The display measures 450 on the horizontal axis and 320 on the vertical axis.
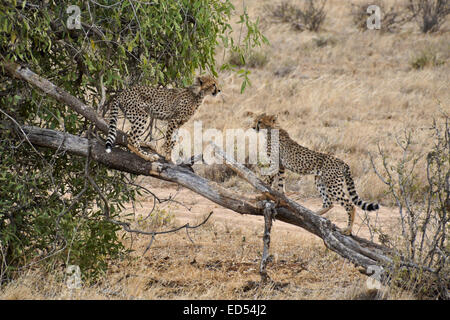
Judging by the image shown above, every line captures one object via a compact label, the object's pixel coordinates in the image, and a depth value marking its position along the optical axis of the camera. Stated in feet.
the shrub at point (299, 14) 63.57
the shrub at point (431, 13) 60.42
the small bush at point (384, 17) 61.77
